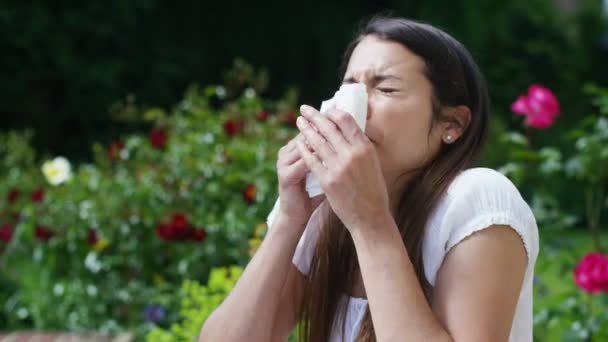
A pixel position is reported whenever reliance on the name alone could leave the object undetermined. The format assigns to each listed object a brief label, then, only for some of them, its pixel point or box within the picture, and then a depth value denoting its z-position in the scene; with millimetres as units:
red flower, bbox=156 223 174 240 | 3475
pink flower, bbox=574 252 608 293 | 2742
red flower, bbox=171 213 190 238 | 3477
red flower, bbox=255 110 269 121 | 4230
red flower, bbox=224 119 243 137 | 4078
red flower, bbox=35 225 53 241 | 3939
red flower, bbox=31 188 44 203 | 4305
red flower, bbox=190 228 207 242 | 3500
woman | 1365
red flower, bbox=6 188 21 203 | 4582
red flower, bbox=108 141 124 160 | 4532
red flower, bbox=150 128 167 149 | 4309
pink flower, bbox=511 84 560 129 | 3236
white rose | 4430
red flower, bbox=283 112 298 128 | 4383
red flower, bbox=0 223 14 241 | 4195
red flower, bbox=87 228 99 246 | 3797
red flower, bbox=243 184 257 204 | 3631
